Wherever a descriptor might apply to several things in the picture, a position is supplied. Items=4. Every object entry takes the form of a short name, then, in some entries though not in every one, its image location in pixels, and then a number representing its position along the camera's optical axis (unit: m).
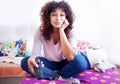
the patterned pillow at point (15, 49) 1.79
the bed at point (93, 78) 1.28
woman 1.33
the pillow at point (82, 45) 1.83
